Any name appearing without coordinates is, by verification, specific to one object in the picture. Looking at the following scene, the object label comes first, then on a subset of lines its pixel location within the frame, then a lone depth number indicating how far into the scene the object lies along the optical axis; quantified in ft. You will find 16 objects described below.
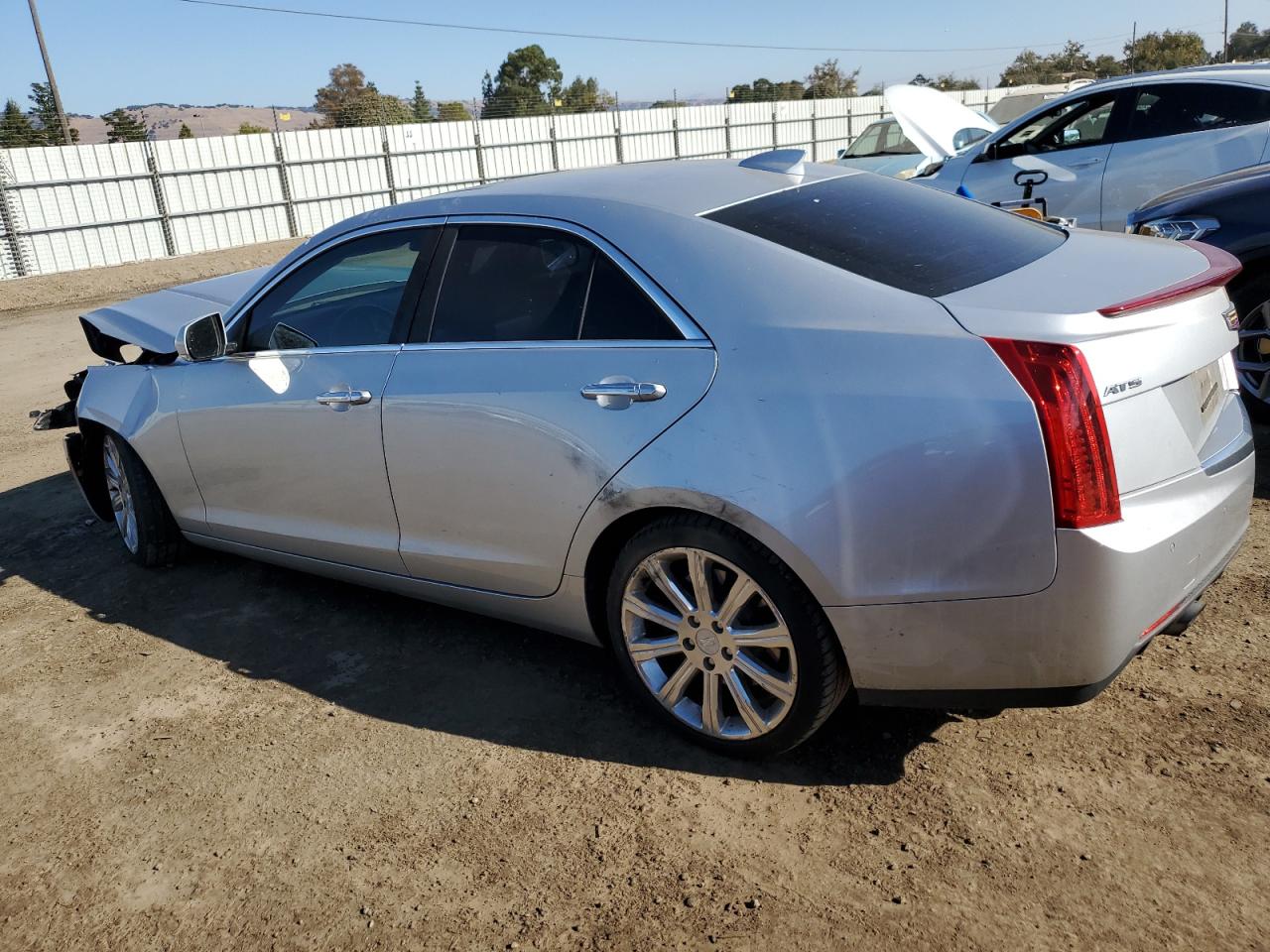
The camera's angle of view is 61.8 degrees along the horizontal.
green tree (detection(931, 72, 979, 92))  204.21
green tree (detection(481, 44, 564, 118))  253.85
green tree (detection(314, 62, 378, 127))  222.28
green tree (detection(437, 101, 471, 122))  144.36
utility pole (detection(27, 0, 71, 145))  94.27
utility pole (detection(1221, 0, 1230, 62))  200.34
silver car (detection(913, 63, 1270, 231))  23.93
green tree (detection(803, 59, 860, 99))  225.97
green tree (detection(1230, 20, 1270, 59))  208.13
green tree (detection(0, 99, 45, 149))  67.92
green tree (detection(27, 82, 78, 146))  72.13
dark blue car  16.65
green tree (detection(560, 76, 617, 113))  107.48
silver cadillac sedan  7.99
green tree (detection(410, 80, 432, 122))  150.41
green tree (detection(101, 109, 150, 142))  103.29
